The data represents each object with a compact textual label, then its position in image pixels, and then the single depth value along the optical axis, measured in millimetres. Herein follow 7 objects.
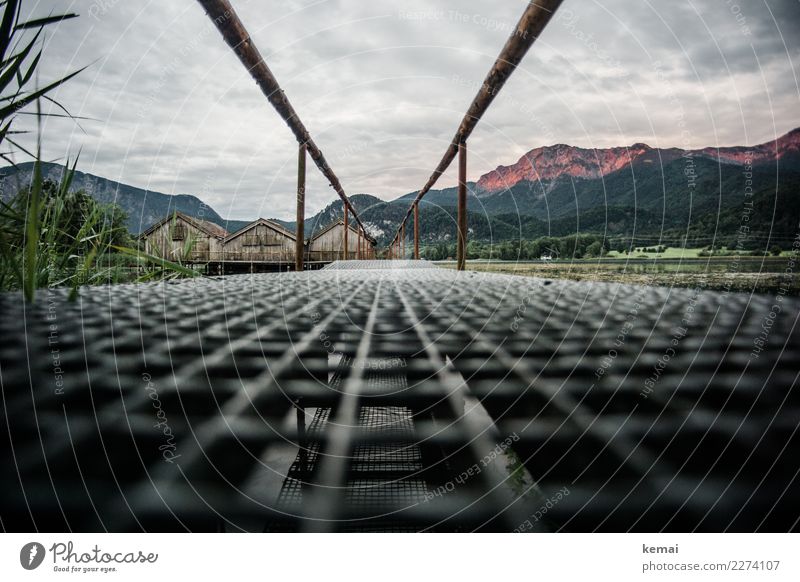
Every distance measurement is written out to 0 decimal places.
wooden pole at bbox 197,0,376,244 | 1692
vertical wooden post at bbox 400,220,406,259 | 14191
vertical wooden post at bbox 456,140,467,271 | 3740
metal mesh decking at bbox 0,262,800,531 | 232
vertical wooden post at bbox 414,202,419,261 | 8606
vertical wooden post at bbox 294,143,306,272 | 3836
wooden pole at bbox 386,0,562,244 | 1661
